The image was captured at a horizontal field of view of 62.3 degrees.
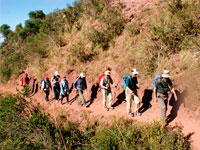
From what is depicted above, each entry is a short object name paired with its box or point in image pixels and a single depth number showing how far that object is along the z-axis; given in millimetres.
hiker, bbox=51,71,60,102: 9266
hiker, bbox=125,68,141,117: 6301
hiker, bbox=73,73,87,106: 8031
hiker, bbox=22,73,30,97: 10742
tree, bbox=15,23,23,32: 29991
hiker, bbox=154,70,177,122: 5449
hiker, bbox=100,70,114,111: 7256
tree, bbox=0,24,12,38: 33562
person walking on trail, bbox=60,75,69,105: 8894
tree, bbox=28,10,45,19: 27141
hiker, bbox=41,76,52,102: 9659
